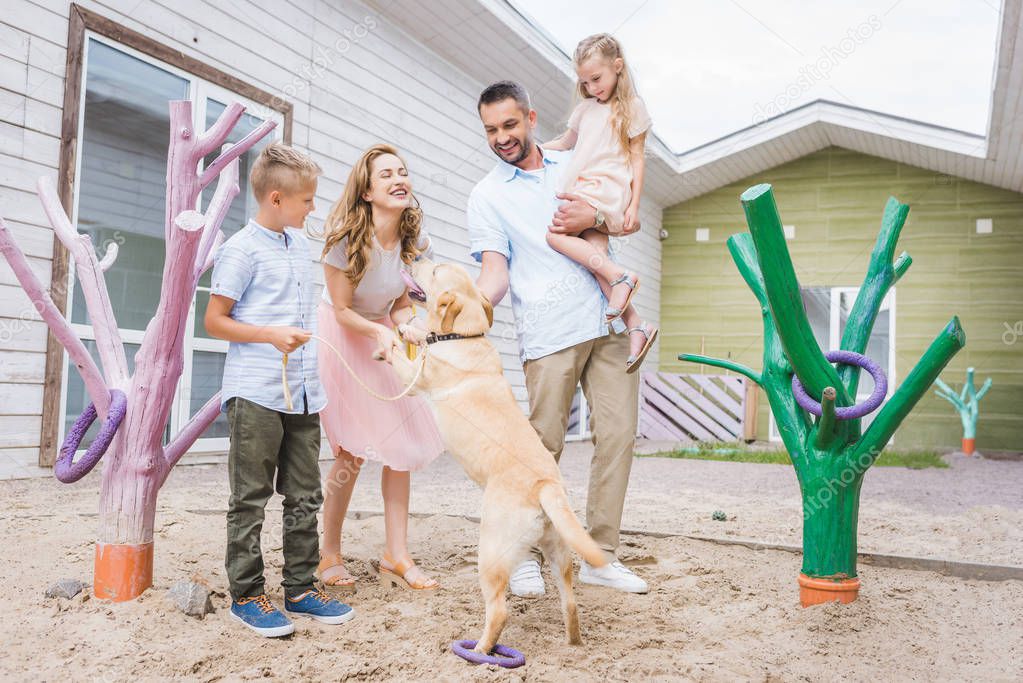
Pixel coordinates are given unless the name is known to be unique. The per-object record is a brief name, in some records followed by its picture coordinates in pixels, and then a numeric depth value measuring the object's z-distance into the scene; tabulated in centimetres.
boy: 221
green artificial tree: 218
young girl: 297
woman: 264
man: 287
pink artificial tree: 226
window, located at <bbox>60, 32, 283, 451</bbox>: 484
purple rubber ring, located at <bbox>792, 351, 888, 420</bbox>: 221
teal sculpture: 1035
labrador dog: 199
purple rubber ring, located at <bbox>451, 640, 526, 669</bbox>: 193
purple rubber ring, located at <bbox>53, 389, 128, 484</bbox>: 223
